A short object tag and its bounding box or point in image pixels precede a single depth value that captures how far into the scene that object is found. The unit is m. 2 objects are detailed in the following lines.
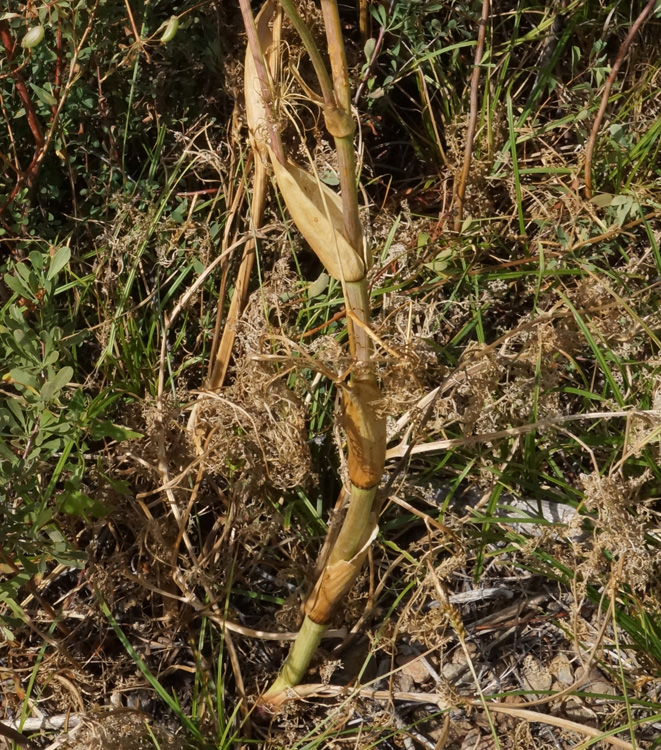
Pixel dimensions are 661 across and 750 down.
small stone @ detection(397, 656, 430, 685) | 1.54
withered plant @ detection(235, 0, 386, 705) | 0.91
